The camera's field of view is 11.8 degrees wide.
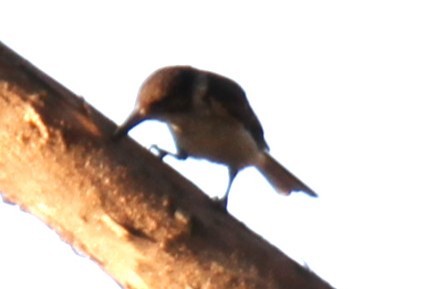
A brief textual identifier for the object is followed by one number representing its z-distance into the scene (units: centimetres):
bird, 991
